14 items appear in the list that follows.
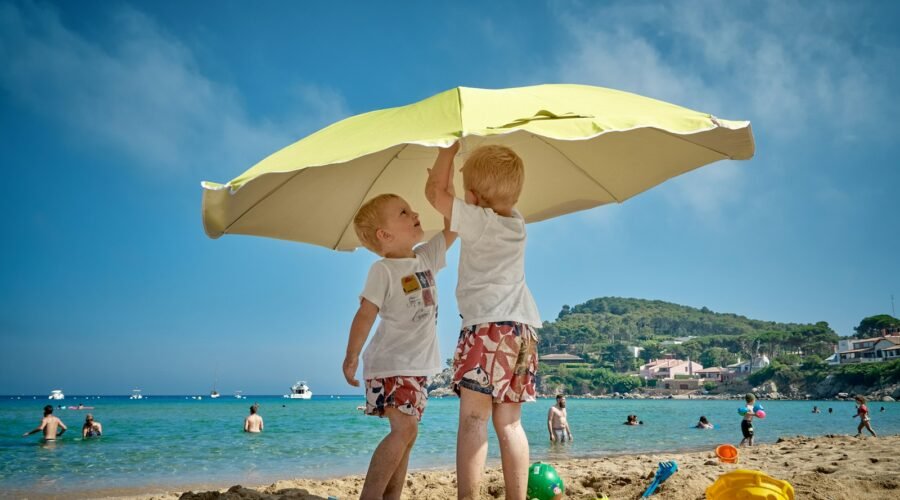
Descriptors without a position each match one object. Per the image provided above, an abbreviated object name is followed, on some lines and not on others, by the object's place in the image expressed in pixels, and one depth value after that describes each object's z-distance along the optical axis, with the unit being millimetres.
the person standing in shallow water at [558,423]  16266
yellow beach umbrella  2674
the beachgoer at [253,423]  21203
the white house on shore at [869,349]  88438
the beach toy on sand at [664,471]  4723
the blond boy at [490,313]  2752
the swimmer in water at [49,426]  17522
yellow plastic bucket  3158
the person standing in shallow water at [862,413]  15836
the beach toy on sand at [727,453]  6394
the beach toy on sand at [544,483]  3781
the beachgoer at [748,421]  13382
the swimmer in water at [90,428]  18984
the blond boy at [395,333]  3146
